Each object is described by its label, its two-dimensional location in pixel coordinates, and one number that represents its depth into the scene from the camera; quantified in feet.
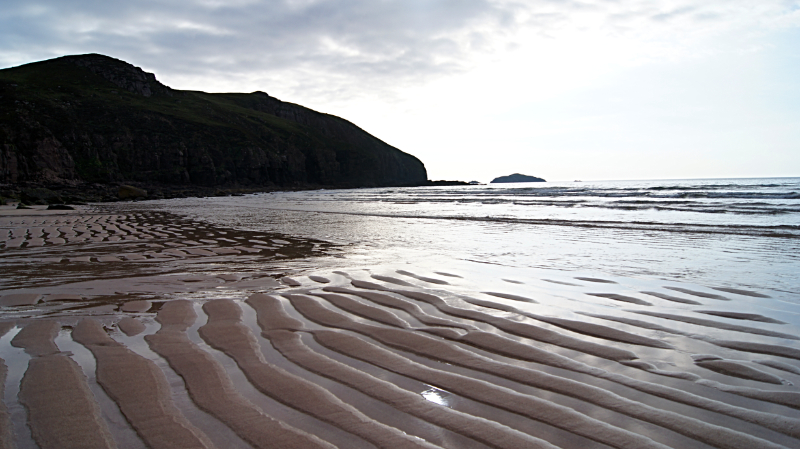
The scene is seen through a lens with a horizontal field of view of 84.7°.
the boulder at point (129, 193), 132.36
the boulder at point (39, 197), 96.53
